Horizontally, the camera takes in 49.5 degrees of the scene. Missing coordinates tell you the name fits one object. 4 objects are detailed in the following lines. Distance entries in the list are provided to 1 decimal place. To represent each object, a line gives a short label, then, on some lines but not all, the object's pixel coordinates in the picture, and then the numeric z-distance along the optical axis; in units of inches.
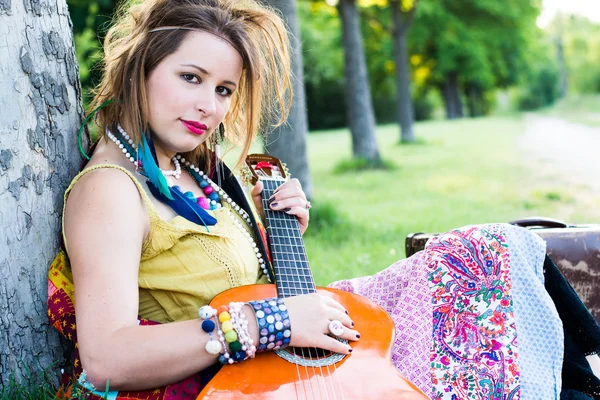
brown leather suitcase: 123.4
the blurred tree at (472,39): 1107.9
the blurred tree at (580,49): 2440.9
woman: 73.7
